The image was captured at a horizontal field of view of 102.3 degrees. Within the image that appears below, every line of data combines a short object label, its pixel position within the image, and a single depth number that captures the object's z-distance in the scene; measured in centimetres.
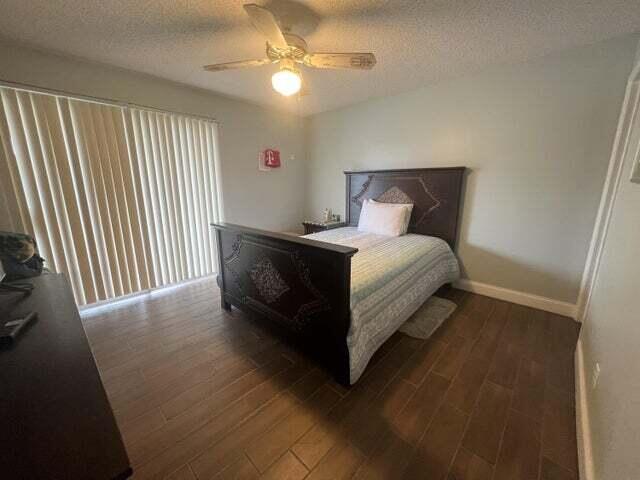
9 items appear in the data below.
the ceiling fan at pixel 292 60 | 158
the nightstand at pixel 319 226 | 357
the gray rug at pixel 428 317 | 218
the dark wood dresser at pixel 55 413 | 54
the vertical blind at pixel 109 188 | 210
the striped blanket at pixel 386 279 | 159
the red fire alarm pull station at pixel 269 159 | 362
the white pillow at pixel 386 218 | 296
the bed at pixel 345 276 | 155
